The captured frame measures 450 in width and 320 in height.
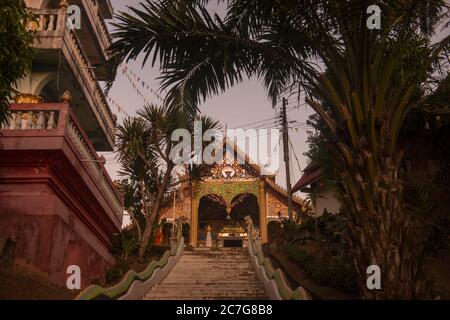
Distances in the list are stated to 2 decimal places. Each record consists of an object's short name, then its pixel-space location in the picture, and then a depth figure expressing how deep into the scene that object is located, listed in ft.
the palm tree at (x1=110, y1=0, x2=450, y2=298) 18.53
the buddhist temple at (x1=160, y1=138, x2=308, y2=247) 82.33
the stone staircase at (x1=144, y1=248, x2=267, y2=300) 34.83
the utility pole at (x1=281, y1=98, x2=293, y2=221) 68.61
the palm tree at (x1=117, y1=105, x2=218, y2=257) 55.83
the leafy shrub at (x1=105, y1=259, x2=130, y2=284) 41.81
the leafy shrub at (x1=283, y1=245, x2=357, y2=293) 34.00
